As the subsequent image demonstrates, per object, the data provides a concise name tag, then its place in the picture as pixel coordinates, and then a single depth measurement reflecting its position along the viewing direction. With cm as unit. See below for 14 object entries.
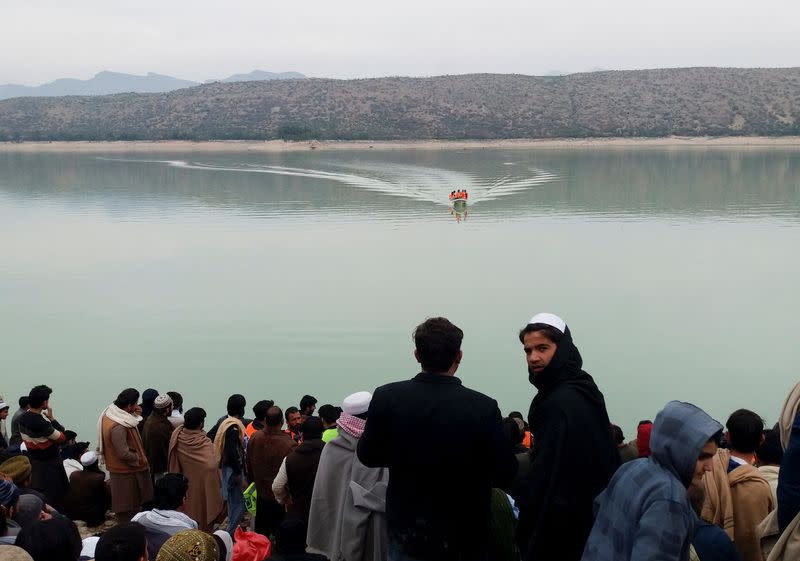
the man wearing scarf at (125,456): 552
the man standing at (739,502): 348
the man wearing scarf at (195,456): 549
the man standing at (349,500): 364
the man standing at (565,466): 315
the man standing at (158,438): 585
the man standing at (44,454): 549
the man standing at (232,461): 555
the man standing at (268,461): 527
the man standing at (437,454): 314
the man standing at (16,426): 649
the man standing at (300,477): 446
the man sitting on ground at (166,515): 388
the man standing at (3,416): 625
